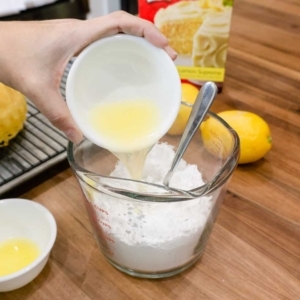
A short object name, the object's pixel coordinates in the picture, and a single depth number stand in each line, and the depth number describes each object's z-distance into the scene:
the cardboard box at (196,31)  0.81
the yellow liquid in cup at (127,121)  0.51
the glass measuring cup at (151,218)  0.49
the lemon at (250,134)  0.69
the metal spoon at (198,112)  0.54
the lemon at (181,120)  0.61
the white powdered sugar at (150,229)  0.51
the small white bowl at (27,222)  0.56
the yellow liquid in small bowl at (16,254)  0.54
